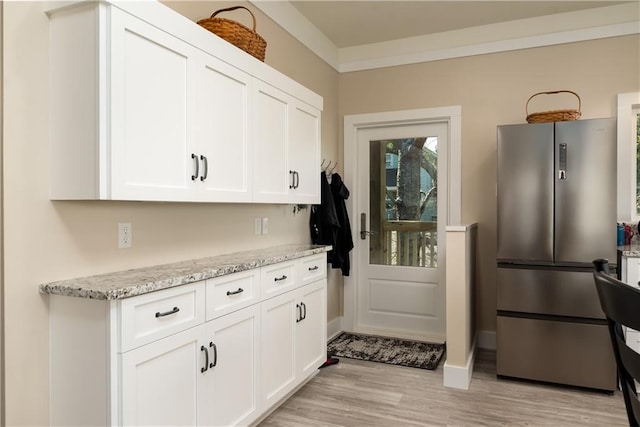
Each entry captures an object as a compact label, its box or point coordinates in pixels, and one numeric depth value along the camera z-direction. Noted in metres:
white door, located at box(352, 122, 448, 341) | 4.19
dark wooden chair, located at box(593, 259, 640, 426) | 1.07
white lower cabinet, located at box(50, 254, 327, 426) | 1.57
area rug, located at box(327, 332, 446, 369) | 3.59
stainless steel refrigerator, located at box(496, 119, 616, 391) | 2.97
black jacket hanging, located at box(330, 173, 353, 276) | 4.08
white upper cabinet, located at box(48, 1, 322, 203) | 1.61
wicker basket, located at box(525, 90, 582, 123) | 3.16
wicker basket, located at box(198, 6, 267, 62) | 2.28
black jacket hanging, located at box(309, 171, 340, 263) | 3.79
